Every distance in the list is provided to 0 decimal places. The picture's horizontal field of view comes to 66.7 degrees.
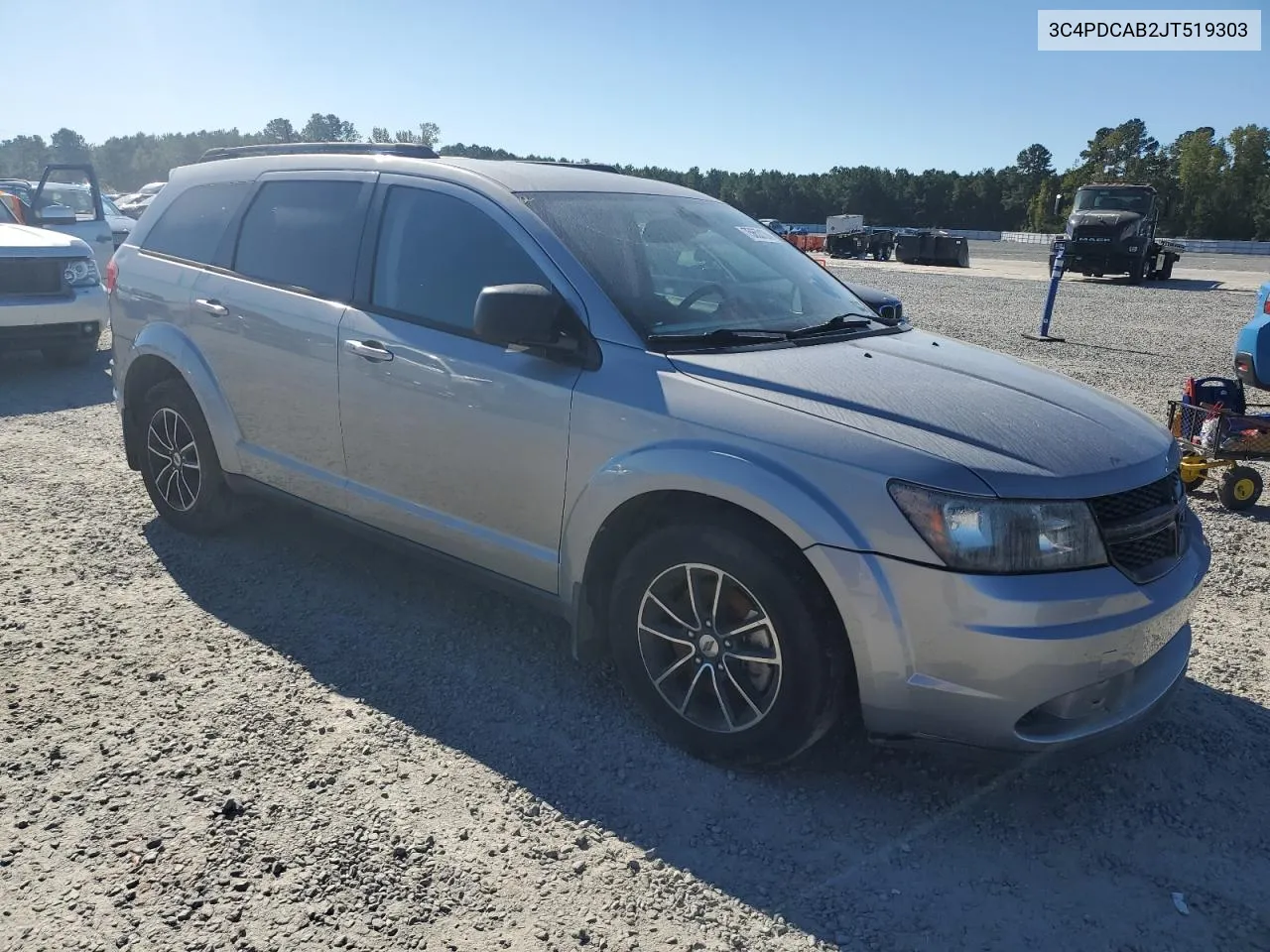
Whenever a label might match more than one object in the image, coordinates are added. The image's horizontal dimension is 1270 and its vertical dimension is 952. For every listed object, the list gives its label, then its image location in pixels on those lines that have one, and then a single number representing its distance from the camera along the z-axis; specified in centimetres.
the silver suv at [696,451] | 262
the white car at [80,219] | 1109
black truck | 2434
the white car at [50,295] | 870
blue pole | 1359
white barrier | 4966
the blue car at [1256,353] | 631
